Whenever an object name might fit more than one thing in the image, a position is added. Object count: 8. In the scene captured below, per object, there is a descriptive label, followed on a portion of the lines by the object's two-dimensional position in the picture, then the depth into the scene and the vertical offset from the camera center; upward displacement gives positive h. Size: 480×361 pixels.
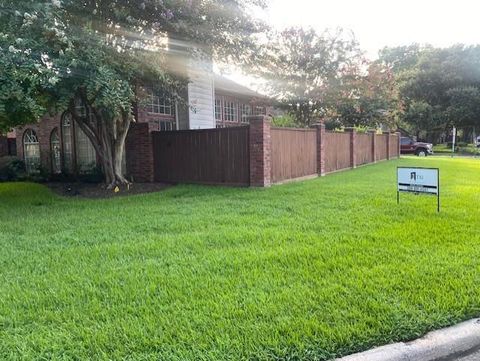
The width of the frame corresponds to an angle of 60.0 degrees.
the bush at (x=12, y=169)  15.77 -0.84
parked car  34.78 -0.78
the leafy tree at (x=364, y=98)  23.78 +2.48
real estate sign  6.84 -0.71
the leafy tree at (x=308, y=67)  23.02 +4.13
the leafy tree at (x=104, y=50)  7.76 +2.08
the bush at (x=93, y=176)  13.80 -1.03
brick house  14.61 +0.67
